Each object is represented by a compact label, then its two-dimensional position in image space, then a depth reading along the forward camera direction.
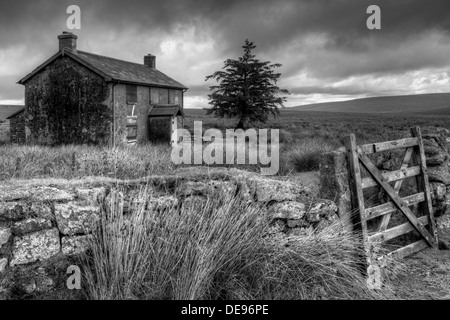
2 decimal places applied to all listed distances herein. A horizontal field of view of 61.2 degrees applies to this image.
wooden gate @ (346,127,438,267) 5.41
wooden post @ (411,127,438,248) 6.61
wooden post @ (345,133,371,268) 5.33
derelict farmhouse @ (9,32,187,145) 19.97
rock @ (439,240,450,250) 6.43
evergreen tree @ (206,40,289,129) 33.94
